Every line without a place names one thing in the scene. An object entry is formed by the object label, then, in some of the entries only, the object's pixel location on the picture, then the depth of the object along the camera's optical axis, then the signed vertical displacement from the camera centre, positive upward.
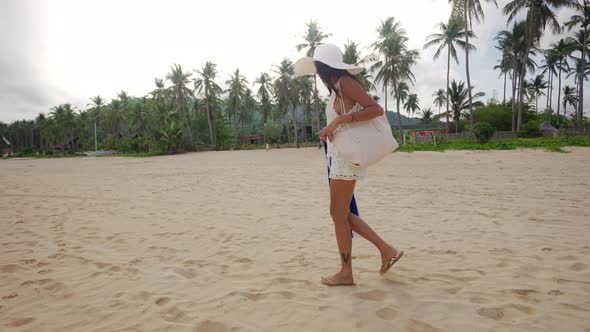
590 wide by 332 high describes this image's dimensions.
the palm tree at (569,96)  55.23 +8.43
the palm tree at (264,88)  48.51 +9.32
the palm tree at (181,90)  43.31 +8.29
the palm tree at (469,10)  21.84 +9.92
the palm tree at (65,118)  62.56 +6.49
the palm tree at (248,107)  55.62 +7.53
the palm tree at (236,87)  49.00 +9.58
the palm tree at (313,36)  32.28 +11.44
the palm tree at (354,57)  32.65 +9.33
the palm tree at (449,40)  30.08 +10.46
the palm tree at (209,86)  44.69 +9.06
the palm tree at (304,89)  44.35 +8.47
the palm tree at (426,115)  62.96 +6.22
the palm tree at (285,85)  42.75 +8.67
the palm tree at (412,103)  60.28 +8.19
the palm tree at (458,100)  39.47 +5.78
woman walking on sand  1.96 +0.02
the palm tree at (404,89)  46.26 +8.48
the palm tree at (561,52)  33.31 +10.66
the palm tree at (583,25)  29.88 +11.34
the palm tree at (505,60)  34.00 +10.01
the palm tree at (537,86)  51.19 +9.55
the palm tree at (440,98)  57.82 +8.77
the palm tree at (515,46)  30.32 +9.77
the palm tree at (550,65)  38.66 +10.93
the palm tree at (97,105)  61.97 +8.96
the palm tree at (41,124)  68.00 +6.14
